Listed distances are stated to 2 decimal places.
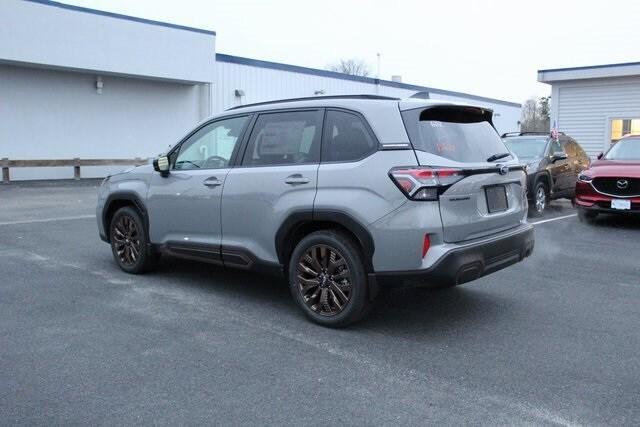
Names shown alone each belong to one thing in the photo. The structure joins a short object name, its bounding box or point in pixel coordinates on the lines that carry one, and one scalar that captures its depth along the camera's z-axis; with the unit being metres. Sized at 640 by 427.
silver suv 4.43
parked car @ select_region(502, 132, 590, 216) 12.03
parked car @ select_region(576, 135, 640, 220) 10.06
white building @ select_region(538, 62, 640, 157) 20.30
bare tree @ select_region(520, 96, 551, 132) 60.72
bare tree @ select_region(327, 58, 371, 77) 87.50
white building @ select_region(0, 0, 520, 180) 18.23
